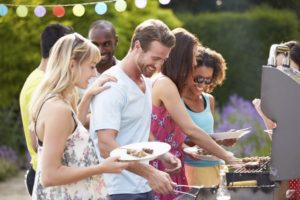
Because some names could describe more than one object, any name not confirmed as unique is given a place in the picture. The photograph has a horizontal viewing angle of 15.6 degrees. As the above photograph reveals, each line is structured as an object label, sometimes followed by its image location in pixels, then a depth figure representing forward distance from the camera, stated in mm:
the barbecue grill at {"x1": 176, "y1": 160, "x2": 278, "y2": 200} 5174
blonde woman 4557
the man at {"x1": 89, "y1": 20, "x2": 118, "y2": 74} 7163
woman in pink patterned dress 5882
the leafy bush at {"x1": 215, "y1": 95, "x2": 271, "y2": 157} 10465
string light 9095
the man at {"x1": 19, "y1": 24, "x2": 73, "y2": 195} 6181
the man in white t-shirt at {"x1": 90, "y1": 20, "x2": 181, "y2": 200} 5041
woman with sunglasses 6427
